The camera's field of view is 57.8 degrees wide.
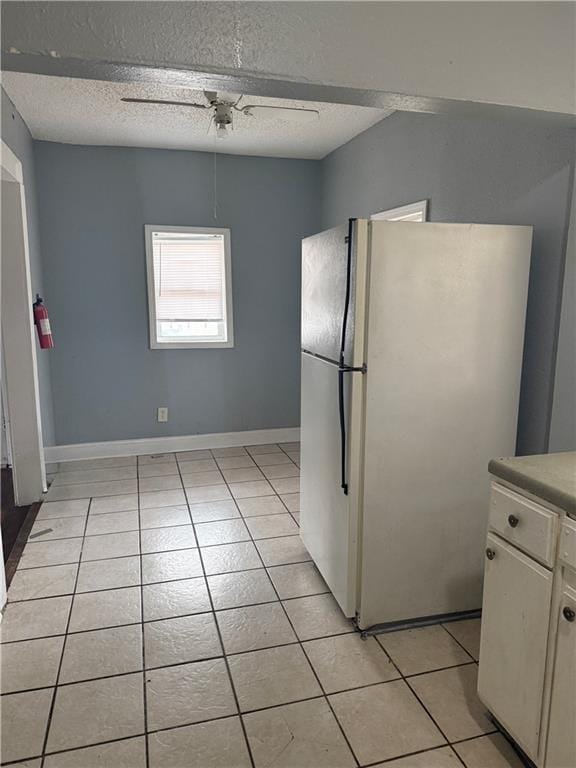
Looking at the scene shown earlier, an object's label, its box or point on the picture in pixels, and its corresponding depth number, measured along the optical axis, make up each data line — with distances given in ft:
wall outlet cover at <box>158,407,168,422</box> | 14.83
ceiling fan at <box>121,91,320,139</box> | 9.68
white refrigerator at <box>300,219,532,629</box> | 6.43
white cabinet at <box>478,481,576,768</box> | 4.32
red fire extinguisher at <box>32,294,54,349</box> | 11.64
